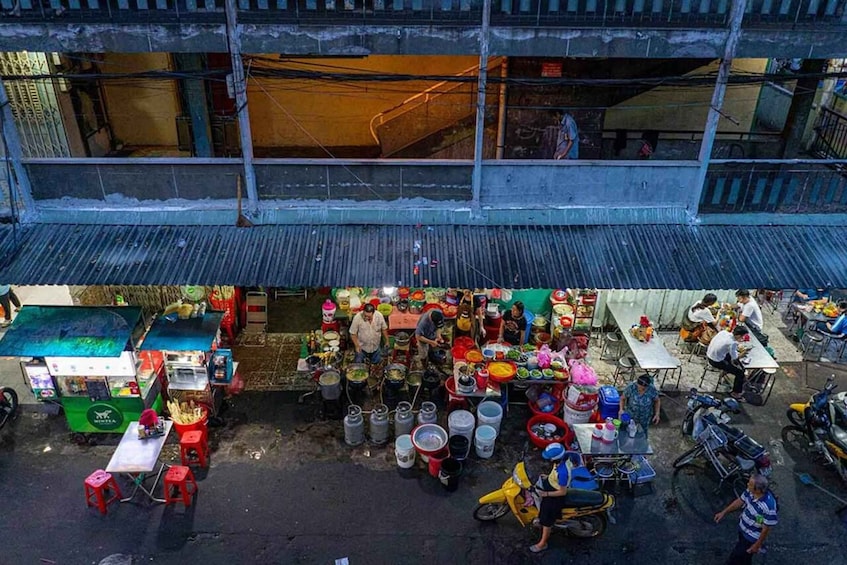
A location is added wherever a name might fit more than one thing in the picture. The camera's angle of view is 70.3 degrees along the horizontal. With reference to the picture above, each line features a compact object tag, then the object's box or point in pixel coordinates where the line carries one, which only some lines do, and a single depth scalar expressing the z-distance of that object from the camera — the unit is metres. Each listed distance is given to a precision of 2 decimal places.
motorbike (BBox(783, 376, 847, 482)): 11.70
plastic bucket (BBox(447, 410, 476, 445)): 12.10
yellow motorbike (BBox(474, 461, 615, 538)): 10.15
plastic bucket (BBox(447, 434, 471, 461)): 11.93
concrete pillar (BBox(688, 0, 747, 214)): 10.73
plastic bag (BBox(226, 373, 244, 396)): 14.05
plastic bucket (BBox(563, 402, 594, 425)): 12.58
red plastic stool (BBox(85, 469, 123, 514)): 10.64
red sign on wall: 13.99
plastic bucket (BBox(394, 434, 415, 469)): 11.85
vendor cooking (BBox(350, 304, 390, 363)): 13.94
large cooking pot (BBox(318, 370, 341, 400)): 12.95
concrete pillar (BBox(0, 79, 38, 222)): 11.27
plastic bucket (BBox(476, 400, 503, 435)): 12.45
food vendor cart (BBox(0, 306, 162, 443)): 11.80
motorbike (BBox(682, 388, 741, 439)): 12.43
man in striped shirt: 9.28
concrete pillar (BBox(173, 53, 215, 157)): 14.78
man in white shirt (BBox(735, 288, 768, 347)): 14.98
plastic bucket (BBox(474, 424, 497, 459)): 12.08
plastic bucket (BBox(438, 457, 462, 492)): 11.38
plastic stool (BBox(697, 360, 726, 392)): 14.48
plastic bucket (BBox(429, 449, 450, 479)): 11.69
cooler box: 12.38
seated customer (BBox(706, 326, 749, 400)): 13.56
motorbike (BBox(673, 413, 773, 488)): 11.11
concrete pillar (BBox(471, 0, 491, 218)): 10.69
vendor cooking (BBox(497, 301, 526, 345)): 15.20
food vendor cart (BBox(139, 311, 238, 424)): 12.52
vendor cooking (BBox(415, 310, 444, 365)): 13.99
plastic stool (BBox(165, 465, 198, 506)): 10.82
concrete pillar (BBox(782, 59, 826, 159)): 13.86
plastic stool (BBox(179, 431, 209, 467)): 11.61
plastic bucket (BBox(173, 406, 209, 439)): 11.95
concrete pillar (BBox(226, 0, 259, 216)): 10.66
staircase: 15.60
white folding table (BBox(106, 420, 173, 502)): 10.81
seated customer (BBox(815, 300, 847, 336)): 15.15
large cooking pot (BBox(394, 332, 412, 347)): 14.71
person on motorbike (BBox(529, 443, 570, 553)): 9.73
